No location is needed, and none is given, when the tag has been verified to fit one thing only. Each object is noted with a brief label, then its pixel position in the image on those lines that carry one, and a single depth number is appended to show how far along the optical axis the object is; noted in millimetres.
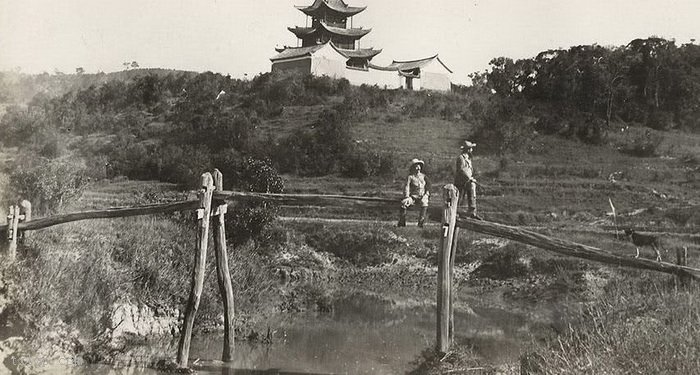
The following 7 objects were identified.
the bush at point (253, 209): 17875
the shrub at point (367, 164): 34188
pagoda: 52406
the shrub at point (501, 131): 38188
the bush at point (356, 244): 23188
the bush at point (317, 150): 35344
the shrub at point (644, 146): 36562
